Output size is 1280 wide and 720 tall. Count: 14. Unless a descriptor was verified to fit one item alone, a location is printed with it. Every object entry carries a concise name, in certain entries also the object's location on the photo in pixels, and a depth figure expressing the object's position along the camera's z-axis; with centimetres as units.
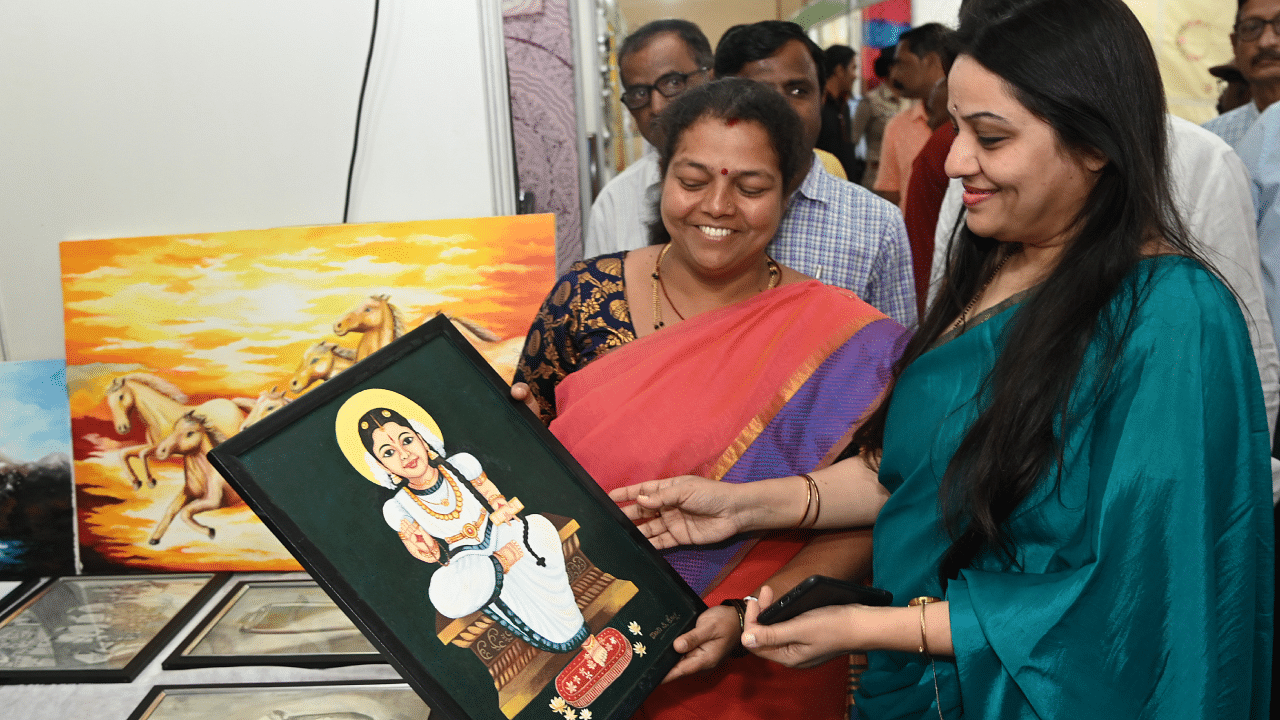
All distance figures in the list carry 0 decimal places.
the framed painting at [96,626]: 166
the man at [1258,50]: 240
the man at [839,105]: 468
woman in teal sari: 99
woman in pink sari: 146
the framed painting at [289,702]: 153
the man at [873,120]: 650
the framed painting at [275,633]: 167
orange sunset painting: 207
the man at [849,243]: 227
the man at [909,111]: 432
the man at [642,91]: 260
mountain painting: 209
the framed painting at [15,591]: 196
